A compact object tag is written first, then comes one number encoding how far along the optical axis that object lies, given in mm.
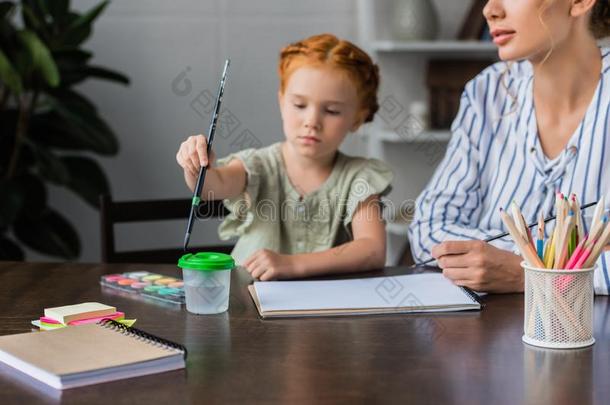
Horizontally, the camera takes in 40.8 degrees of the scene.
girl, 1727
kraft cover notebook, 906
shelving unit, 3389
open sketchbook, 1214
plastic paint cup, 1196
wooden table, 872
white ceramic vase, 3342
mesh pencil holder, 1043
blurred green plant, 2826
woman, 1638
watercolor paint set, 1301
